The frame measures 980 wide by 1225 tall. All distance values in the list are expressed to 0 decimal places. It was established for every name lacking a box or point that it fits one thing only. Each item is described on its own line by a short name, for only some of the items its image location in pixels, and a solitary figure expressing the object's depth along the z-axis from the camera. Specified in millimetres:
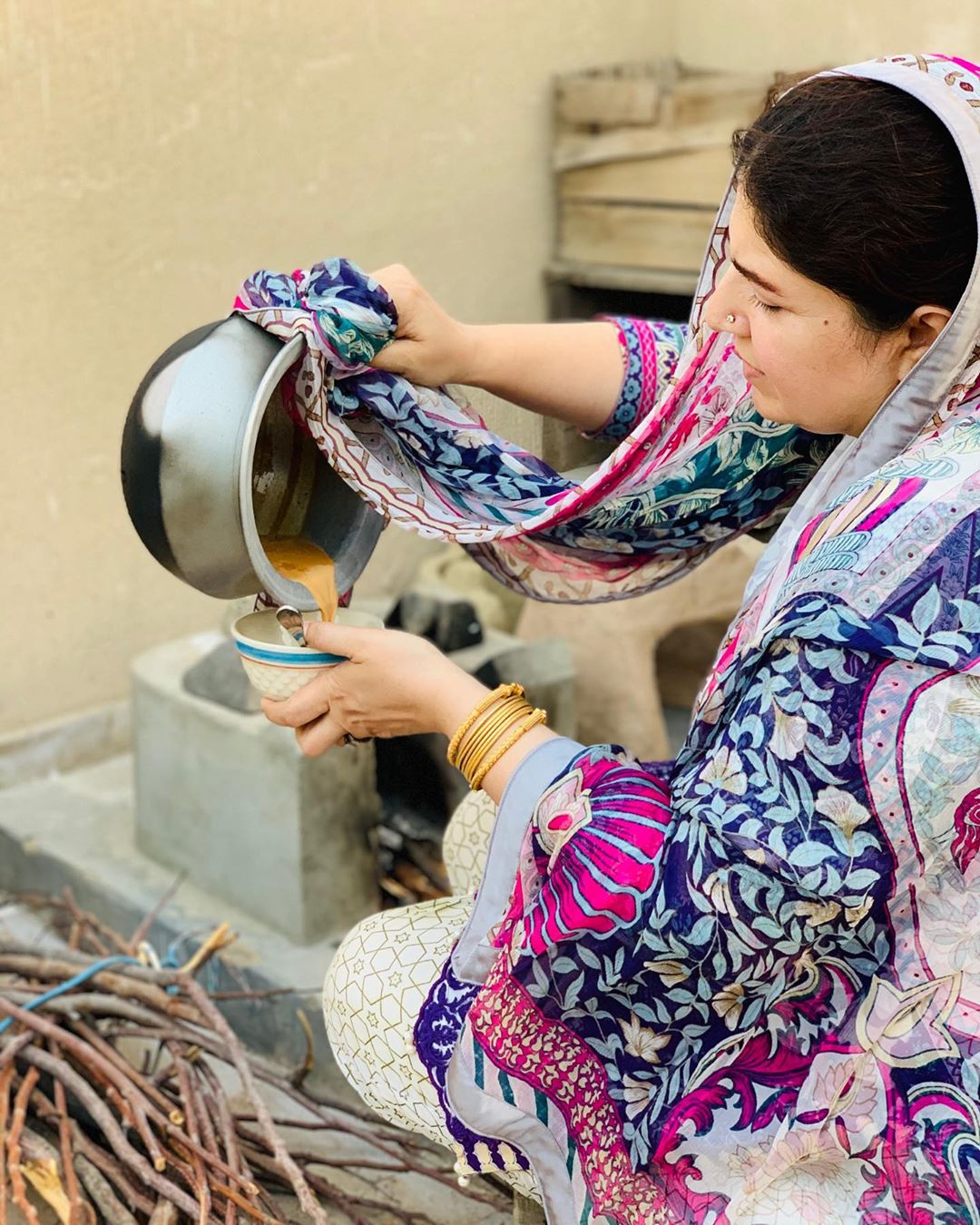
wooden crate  3918
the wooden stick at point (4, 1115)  2041
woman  1318
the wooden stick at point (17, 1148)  2076
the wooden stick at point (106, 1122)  2057
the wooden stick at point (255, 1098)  2035
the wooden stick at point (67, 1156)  2039
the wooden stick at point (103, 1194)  2084
